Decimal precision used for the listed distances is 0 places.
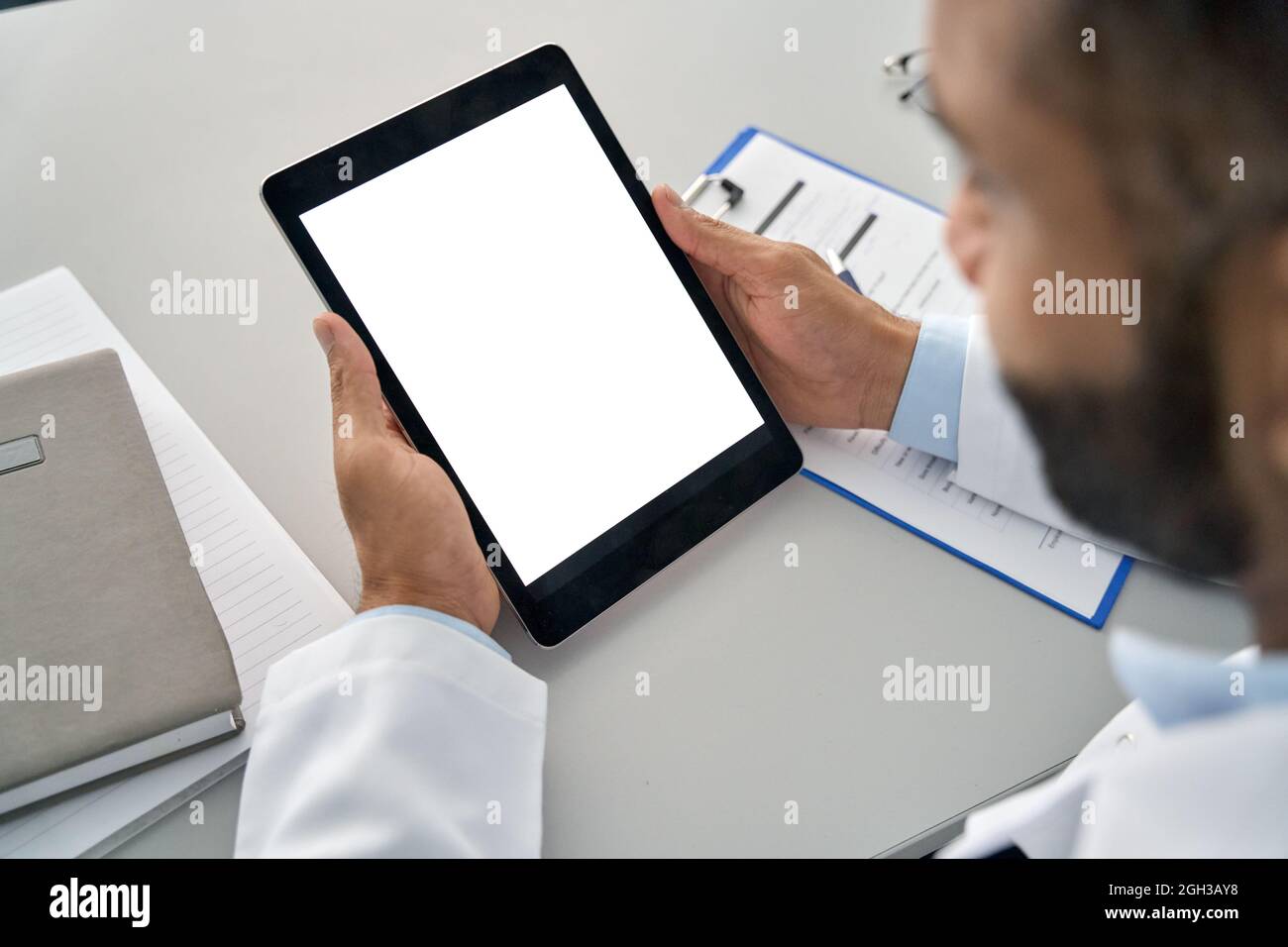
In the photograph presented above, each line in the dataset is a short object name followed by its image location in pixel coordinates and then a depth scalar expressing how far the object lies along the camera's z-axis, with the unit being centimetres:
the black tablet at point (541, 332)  72
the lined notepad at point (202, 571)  65
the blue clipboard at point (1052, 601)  76
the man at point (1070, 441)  40
